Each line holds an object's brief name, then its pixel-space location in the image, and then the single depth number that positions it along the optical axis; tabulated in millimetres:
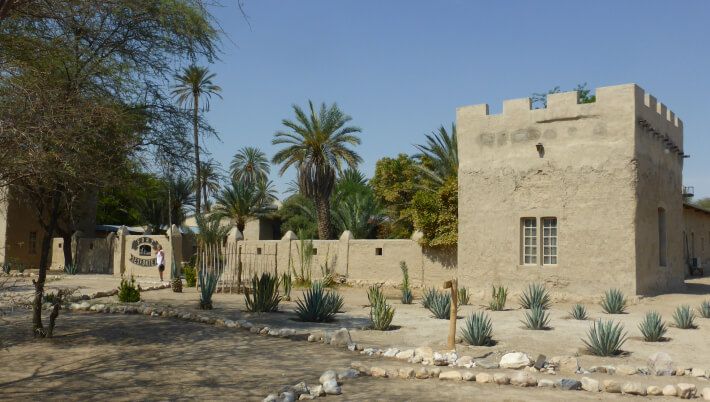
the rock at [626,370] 8610
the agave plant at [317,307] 13570
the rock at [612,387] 7684
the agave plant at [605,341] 9961
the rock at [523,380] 7965
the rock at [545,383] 7867
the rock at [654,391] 7574
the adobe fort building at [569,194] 16797
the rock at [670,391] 7516
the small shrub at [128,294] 16531
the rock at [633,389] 7613
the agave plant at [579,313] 13977
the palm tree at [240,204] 40469
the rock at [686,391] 7426
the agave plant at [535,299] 15336
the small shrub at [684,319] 12664
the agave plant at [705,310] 14172
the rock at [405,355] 9516
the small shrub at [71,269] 31125
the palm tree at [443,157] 29406
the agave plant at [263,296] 14820
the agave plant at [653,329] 11250
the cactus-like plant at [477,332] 10780
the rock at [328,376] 7738
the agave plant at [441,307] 14219
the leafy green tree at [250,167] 52750
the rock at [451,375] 8312
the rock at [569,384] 7762
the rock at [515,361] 8844
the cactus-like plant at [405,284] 17866
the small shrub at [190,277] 23172
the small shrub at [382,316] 12430
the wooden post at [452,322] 10234
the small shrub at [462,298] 17027
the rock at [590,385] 7730
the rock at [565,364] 8672
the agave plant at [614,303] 14961
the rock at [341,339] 10625
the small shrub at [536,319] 12453
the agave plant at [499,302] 15766
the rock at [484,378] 8141
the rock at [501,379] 8062
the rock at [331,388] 7438
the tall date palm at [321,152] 31672
